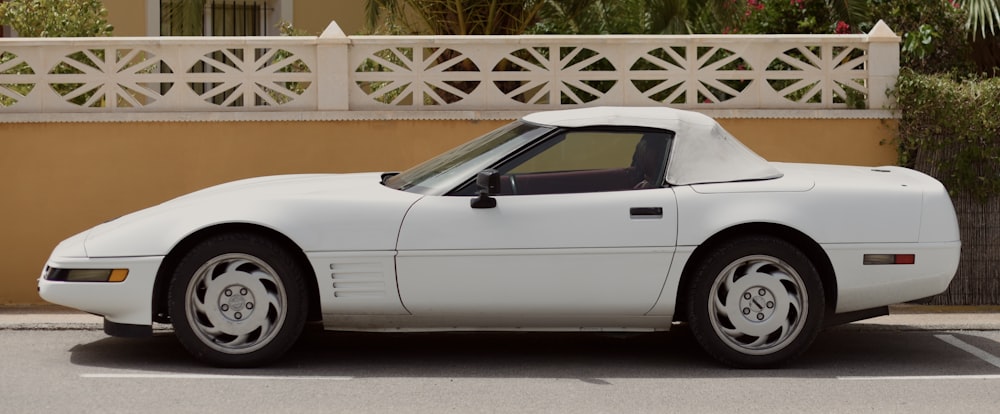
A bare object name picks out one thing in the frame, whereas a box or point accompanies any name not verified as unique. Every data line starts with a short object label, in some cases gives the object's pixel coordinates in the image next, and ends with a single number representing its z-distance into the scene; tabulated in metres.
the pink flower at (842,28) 11.90
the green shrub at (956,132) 9.55
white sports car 7.06
